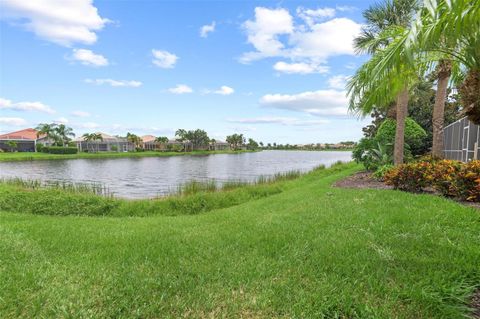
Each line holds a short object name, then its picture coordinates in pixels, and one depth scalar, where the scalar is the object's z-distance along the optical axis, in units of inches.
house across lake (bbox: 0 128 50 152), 2443.4
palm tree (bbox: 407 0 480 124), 107.2
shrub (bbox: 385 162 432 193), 327.9
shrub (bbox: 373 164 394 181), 458.9
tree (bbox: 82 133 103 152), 2842.0
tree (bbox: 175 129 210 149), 3540.8
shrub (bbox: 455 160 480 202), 263.3
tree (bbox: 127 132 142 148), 3132.4
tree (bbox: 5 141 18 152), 2368.4
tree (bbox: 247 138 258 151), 5285.4
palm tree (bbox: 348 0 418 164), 165.3
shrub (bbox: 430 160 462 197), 285.1
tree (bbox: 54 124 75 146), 2608.3
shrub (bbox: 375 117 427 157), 673.0
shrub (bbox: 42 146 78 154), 2263.8
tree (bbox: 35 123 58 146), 2527.1
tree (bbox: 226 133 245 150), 4660.4
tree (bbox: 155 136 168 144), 3417.8
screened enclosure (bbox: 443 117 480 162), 514.6
